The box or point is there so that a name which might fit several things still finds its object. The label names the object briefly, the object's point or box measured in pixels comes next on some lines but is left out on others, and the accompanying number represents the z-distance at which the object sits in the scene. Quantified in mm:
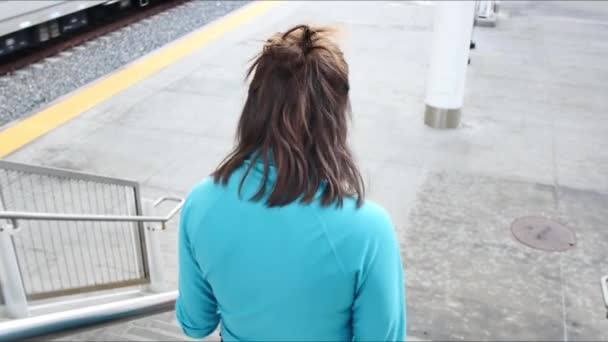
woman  1368
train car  8227
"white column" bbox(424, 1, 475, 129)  6570
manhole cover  4969
